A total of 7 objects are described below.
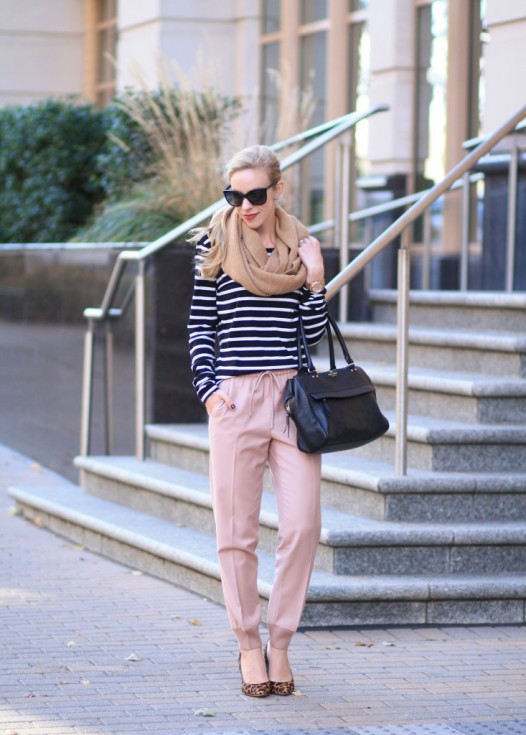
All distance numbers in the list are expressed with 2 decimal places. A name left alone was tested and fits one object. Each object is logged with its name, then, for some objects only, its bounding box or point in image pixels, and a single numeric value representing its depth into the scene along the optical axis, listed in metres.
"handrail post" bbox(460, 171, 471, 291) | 12.61
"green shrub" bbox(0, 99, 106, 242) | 18.44
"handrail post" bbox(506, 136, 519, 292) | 11.87
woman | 6.91
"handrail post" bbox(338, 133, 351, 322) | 11.61
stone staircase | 8.45
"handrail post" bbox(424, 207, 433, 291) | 13.58
